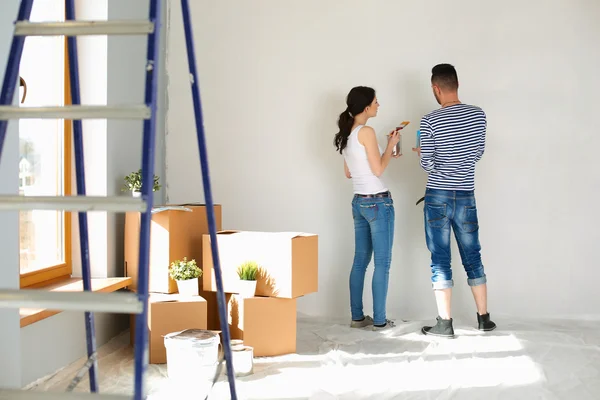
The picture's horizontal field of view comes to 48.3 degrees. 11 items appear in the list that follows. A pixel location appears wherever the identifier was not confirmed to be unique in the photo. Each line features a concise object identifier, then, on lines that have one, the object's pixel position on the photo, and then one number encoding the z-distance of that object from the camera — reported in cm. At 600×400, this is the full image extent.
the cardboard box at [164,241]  350
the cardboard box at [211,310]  372
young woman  397
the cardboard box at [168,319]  323
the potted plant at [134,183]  359
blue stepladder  139
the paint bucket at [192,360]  292
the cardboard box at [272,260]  339
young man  379
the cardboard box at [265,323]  336
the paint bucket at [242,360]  300
